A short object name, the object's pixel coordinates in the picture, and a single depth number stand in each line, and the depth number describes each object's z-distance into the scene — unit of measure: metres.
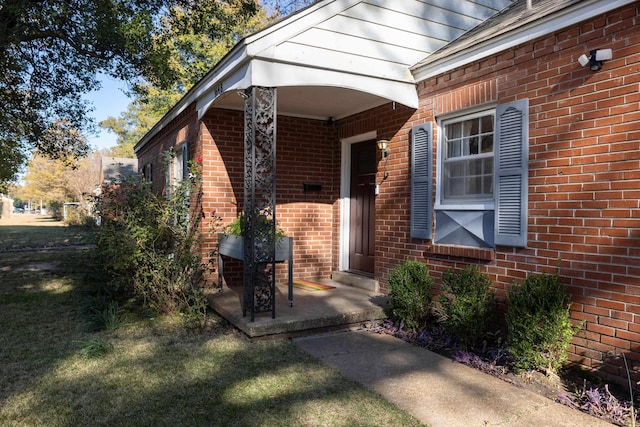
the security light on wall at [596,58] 3.43
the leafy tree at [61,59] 6.65
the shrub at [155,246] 5.15
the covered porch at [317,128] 4.62
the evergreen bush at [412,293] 4.67
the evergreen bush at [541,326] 3.39
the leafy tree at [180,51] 8.55
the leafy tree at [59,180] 34.97
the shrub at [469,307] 4.09
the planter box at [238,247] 4.87
